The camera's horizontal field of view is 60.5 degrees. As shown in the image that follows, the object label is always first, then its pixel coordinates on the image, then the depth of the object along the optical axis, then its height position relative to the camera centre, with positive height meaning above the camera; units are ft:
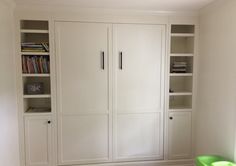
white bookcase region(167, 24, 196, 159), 9.36 -1.05
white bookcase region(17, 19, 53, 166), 8.34 -1.02
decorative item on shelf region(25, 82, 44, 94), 8.59 -0.73
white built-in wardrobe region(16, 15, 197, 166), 8.50 -0.96
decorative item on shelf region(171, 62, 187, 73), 9.53 +0.20
